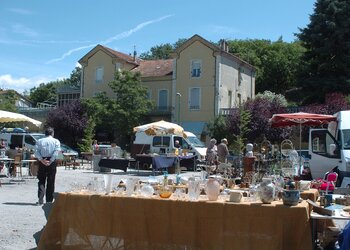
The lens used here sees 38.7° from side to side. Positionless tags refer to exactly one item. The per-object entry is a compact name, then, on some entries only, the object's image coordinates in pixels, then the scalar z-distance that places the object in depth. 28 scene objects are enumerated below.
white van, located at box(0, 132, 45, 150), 27.88
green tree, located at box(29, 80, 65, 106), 86.44
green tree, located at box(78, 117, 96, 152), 33.19
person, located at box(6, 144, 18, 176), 16.60
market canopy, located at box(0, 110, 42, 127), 16.71
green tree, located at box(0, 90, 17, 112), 49.28
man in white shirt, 10.20
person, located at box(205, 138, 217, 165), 17.74
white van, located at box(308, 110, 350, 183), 13.73
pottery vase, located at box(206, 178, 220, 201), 5.52
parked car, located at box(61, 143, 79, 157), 28.46
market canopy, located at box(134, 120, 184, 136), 21.97
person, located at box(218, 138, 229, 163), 18.19
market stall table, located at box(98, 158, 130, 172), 20.45
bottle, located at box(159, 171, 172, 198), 5.73
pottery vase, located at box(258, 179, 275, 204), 5.27
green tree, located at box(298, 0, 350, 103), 33.94
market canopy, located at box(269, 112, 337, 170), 13.98
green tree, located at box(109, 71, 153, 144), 37.31
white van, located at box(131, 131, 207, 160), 25.67
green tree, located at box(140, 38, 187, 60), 71.38
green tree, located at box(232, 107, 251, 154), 31.24
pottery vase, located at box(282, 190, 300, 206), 5.07
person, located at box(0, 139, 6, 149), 19.84
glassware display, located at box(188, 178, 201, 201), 5.58
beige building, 38.03
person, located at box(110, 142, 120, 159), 22.02
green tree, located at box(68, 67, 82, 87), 78.56
